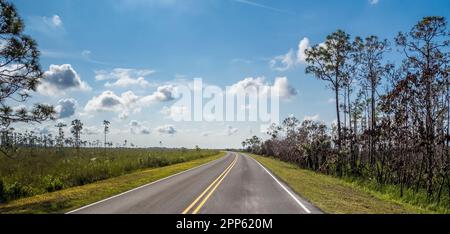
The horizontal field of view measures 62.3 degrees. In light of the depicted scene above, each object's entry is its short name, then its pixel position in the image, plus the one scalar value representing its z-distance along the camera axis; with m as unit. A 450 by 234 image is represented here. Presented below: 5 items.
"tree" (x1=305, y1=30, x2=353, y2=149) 34.09
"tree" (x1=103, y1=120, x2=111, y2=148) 124.25
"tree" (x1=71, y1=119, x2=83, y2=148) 112.89
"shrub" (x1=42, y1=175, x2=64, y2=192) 19.86
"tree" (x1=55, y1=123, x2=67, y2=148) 110.50
